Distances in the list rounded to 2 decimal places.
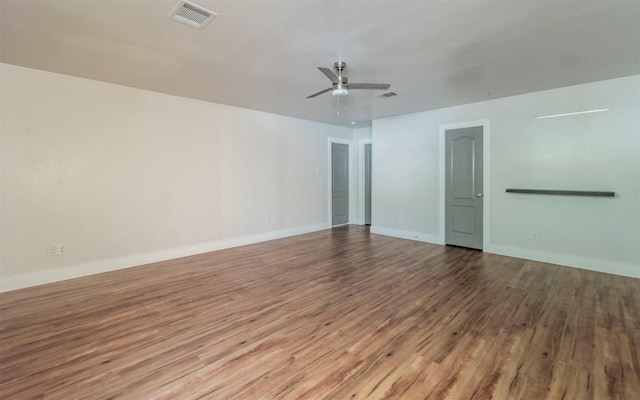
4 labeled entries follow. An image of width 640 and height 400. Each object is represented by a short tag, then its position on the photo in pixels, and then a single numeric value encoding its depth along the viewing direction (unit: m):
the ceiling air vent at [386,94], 4.58
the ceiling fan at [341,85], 3.29
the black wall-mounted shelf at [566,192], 4.05
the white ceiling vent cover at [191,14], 2.25
